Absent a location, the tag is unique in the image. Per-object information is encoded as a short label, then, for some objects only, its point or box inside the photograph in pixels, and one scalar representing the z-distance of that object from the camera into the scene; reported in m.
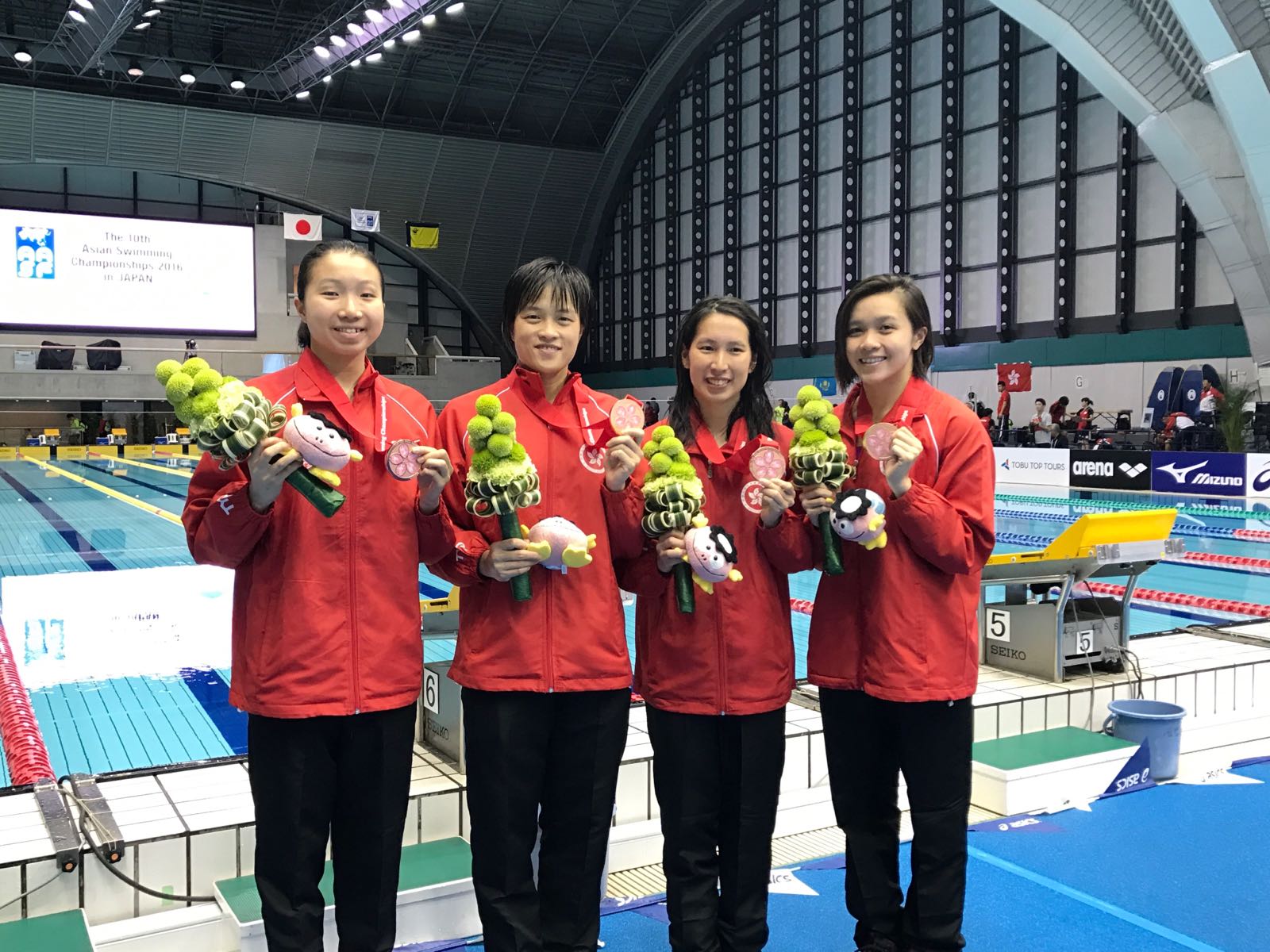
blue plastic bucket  3.93
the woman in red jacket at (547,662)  2.21
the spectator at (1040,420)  18.30
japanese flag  28.39
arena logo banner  14.89
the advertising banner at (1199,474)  13.98
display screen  27.12
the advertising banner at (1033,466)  16.23
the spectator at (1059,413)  18.05
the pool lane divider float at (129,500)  13.27
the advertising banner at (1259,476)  13.60
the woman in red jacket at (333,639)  2.07
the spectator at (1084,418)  17.80
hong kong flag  19.55
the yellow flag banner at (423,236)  30.30
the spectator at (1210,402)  15.36
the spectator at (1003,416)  18.91
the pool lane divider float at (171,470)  21.42
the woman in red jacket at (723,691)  2.34
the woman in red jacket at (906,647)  2.37
